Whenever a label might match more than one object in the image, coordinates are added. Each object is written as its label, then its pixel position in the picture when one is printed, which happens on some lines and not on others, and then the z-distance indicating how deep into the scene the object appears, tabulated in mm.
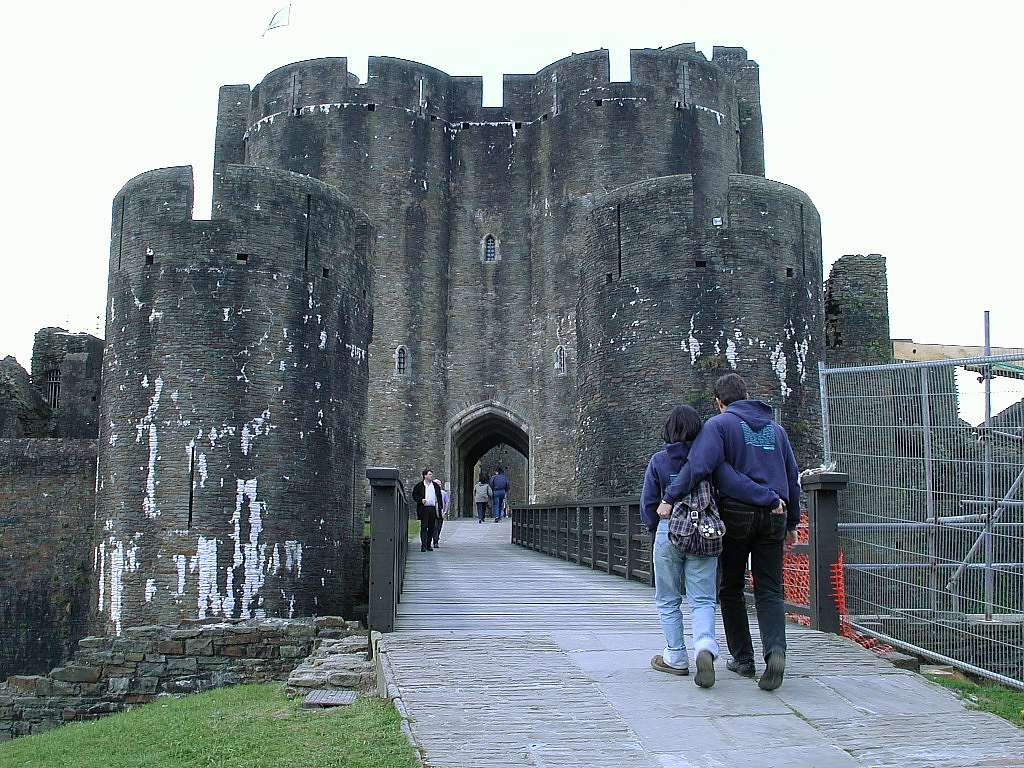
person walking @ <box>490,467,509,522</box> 26047
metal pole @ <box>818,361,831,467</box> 8195
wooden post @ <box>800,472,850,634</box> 7164
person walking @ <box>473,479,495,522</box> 26141
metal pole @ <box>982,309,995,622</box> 7172
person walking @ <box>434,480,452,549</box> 17852
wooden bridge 4340
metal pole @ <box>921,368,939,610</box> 7293
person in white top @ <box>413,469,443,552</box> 16422
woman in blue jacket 5520
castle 15234
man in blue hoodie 5441
